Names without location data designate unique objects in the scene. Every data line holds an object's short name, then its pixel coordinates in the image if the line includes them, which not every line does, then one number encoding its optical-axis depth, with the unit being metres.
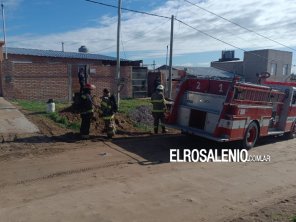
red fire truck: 9.55
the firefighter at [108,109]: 10.91
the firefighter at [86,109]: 10.44
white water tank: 13.25
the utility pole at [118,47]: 14.92
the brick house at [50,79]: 18.02
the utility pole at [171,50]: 18.09
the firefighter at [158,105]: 12.05
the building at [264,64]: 45.58
